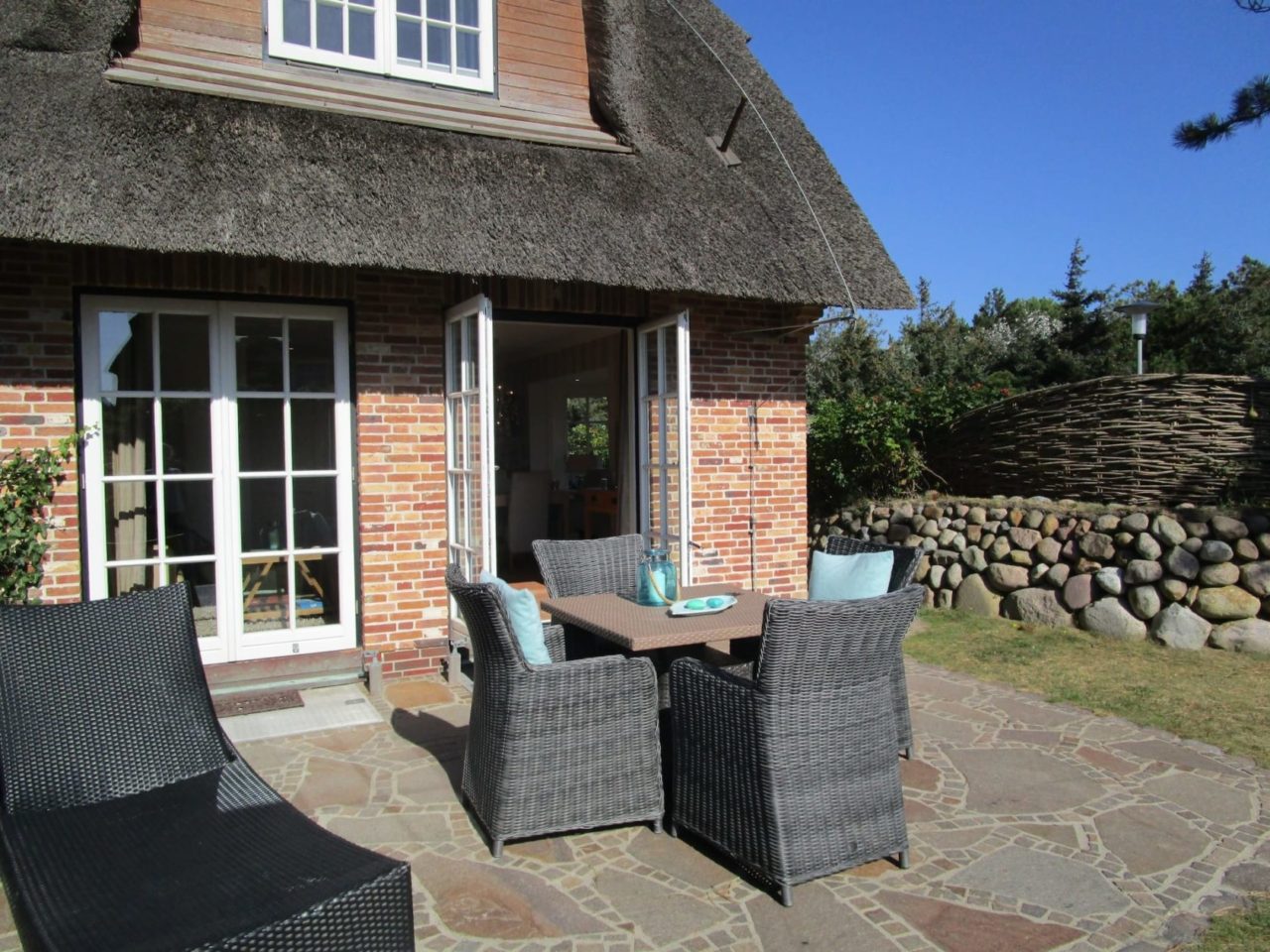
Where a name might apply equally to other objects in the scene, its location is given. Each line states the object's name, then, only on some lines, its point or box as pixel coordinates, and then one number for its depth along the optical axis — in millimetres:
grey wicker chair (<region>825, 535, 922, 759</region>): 3996
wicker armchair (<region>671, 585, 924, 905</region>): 2912
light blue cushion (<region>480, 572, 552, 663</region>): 3467
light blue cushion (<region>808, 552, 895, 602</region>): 4035
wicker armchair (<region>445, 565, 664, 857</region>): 3244
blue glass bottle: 4086
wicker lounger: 1894
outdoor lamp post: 9492
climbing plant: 4422
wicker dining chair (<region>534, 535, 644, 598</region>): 4691
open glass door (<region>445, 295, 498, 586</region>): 5117
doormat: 4906
